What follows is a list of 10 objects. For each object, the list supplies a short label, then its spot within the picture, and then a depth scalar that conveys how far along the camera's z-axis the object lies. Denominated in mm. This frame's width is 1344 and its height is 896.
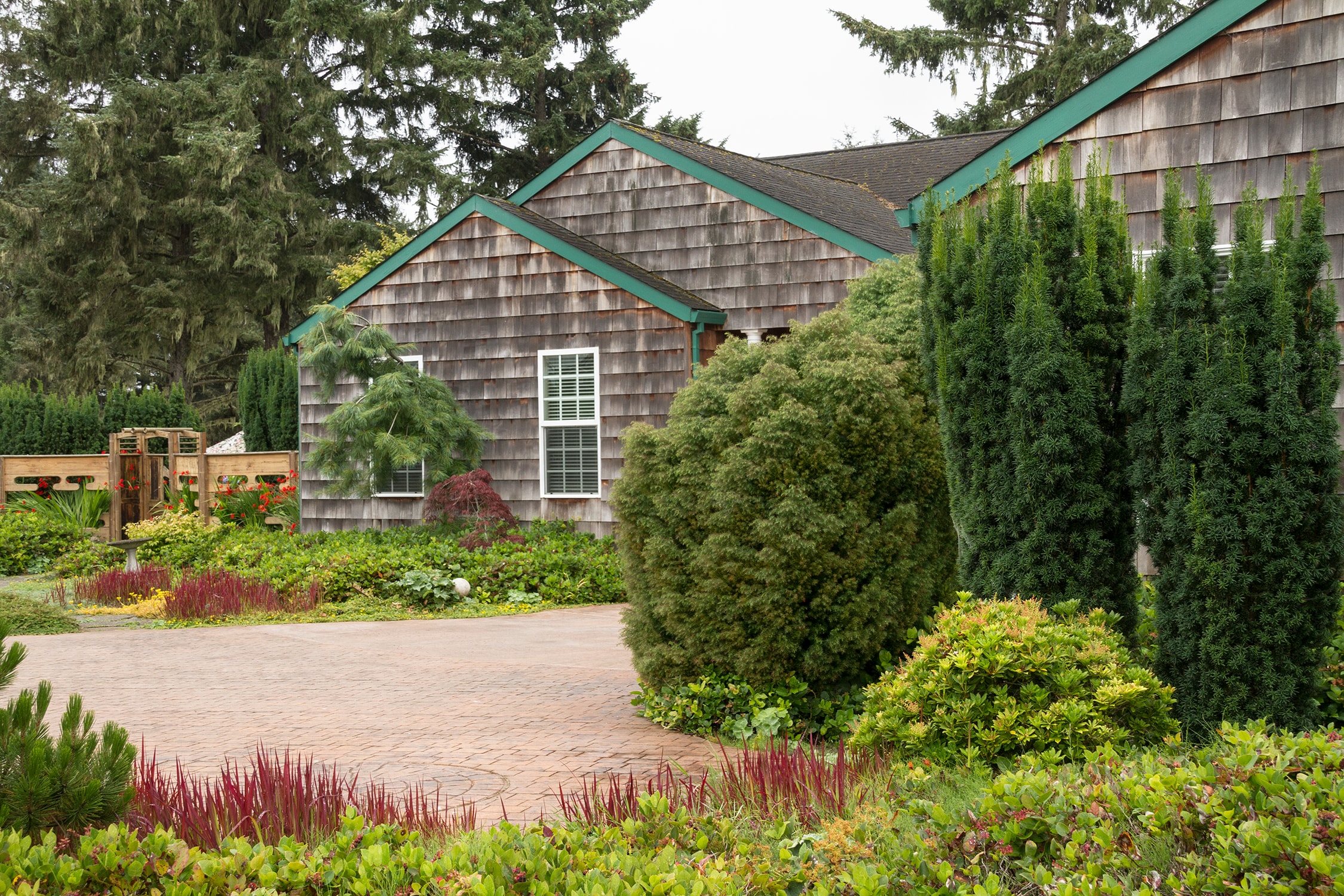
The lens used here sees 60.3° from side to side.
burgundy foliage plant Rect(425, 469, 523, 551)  13117
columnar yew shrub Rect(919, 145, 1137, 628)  5438
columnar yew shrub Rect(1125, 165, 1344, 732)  4883
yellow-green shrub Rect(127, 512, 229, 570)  14336
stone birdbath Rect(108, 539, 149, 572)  13109
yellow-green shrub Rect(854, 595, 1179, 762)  4629
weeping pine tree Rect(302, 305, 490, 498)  13523
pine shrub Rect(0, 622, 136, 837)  3635
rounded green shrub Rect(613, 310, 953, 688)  5820
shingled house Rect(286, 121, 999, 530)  13609
